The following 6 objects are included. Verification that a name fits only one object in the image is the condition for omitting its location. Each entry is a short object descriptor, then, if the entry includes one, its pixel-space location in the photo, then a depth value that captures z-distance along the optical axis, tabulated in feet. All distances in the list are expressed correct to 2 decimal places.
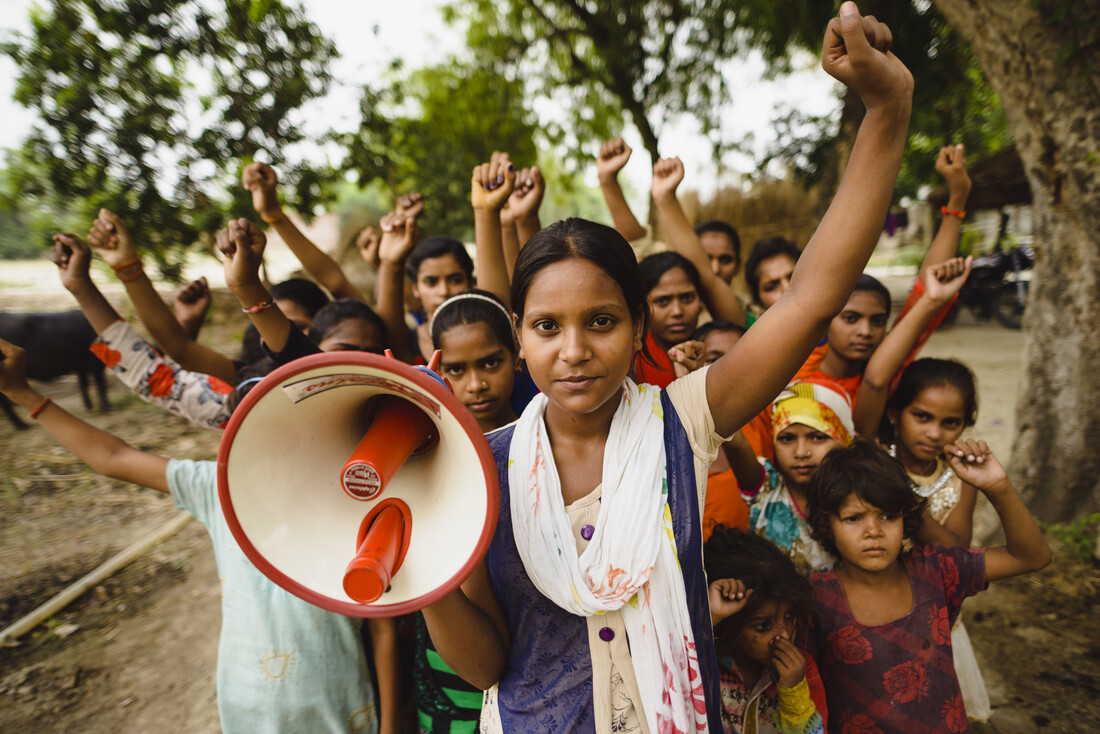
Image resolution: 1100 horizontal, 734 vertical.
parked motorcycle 33.49
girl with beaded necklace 6.87
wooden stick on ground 10.09
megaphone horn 2.79
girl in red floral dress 5.42
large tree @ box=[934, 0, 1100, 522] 9.09
